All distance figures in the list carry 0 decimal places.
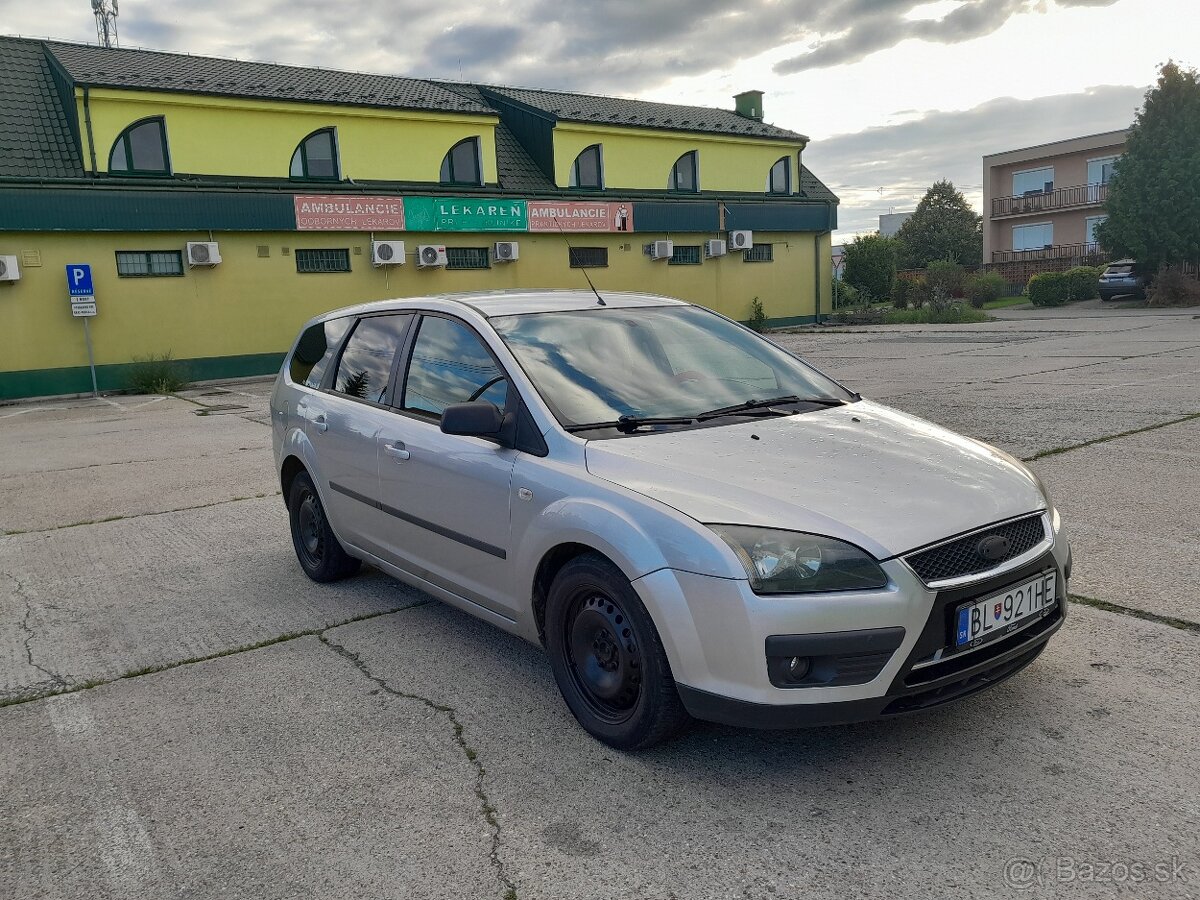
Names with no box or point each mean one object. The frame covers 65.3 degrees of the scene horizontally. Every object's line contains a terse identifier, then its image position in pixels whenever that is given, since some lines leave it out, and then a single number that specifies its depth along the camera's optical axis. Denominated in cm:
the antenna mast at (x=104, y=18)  2698
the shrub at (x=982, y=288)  3684
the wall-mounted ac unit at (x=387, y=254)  2238
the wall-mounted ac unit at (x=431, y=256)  2305
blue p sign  1856
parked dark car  3372
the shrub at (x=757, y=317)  3016
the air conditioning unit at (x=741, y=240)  2930
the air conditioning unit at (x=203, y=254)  2006
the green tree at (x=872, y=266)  4438
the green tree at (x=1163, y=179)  3228
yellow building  1911
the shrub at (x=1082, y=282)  3588
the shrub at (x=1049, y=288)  3547
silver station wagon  280
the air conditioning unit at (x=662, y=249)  2755
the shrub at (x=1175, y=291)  3105
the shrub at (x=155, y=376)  1945
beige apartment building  4706
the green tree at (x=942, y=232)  6019
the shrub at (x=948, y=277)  3334
